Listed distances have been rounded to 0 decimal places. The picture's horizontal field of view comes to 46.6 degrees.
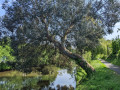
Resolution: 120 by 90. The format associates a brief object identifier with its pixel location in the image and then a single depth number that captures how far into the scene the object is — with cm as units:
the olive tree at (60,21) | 1144
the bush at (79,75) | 1618
